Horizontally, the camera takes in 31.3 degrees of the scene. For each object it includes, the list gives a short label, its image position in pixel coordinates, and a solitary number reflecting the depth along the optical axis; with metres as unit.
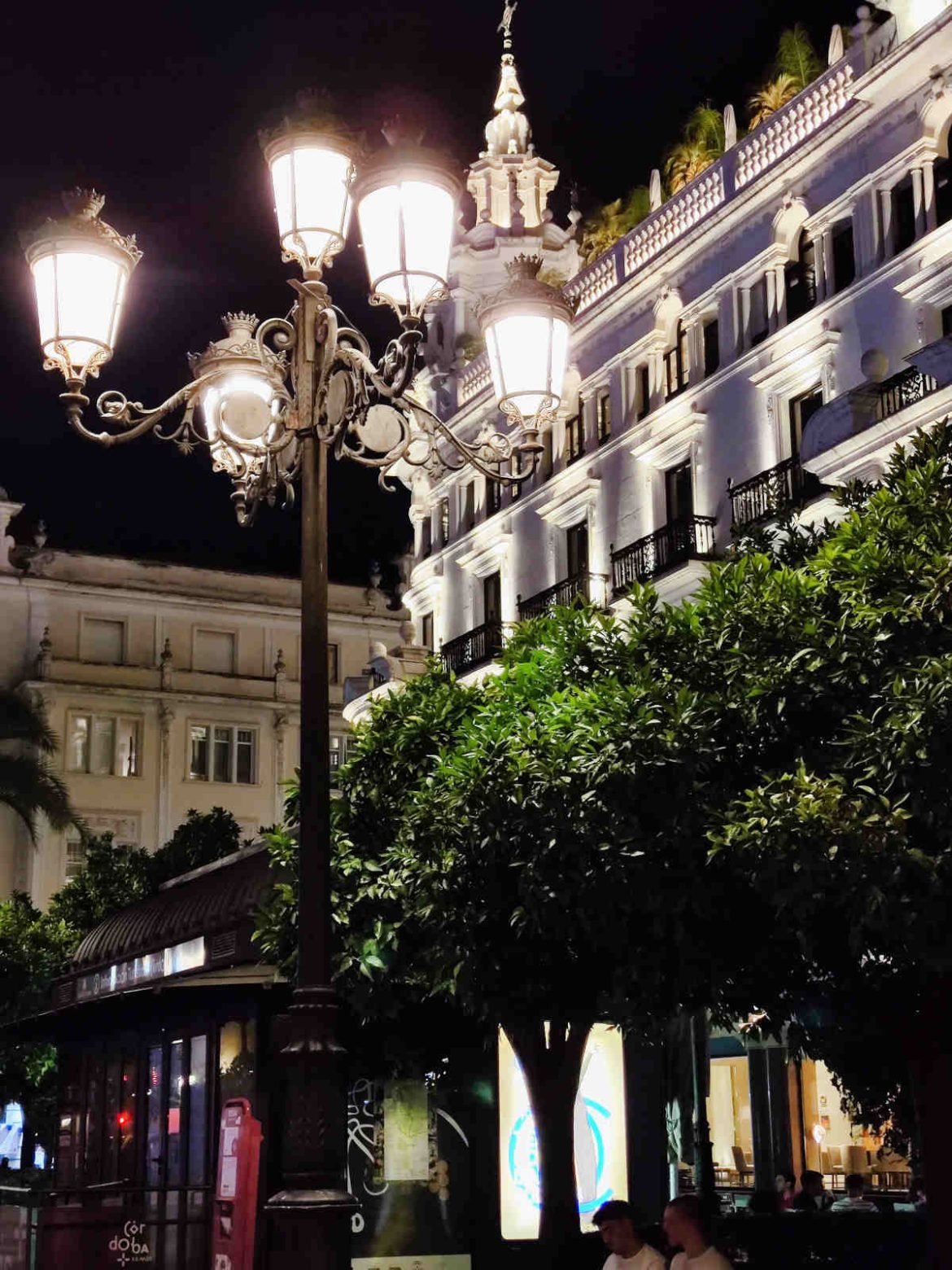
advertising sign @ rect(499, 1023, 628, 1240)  16.27
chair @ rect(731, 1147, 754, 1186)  33.97
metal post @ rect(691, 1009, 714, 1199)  19.83
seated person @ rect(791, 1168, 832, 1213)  20.17
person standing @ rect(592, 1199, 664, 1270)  9.77
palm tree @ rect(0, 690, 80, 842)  24.56
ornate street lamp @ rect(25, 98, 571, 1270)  7.75
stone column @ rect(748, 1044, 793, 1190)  33.22
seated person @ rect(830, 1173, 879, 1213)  18.50
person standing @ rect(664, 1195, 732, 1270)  9.01
